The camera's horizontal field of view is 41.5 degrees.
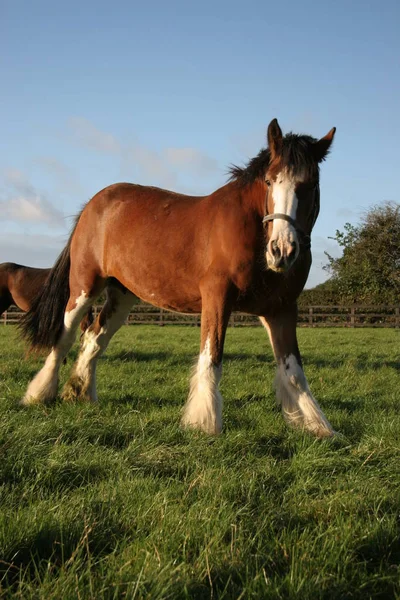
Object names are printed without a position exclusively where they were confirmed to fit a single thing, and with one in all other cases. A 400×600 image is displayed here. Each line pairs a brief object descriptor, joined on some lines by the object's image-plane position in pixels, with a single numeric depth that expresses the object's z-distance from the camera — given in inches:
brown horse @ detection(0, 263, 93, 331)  405.7
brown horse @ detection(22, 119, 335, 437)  159.9
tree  1453.0
